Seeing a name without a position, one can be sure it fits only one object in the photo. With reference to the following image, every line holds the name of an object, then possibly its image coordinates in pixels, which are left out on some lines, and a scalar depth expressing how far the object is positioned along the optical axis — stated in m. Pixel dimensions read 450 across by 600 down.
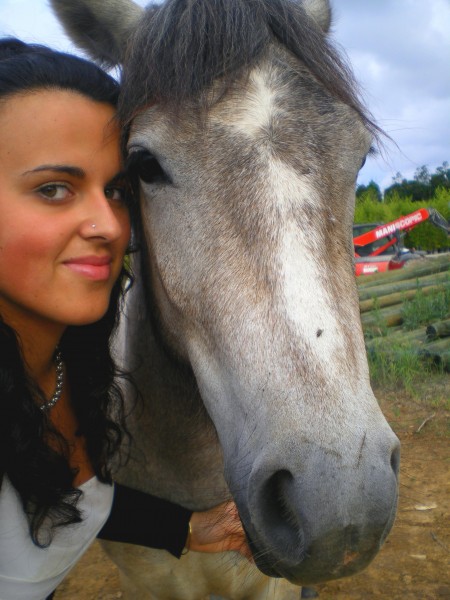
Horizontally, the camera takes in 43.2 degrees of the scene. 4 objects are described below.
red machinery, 11.28
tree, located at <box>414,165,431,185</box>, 38.91
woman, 0.45
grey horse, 0.37
